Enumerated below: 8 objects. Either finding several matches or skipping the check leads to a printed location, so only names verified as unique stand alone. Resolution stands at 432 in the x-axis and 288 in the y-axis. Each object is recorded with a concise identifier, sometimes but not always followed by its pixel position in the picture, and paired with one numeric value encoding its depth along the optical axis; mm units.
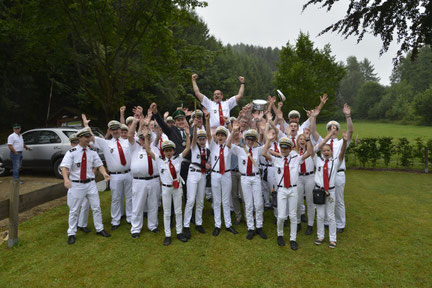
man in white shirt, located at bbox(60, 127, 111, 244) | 5223
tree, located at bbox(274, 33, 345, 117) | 19891
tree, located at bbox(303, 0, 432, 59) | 7387
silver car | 10023
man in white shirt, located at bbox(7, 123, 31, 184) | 9227
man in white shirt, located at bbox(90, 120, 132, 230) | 5855
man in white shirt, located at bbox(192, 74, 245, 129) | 6949
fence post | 4777
